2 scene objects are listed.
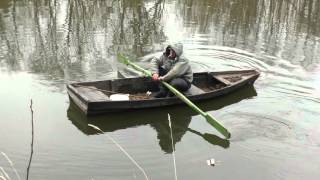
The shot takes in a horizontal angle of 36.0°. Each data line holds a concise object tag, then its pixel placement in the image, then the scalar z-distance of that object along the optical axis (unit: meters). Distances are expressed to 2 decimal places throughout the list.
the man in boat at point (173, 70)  9.03
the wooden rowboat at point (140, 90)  8.49
